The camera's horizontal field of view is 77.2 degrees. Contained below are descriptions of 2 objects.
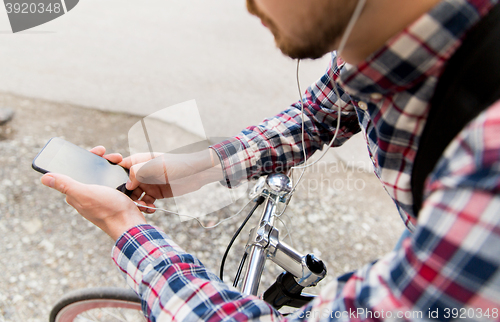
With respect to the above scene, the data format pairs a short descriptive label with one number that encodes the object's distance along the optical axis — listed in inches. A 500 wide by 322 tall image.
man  12.9
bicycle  31.2
